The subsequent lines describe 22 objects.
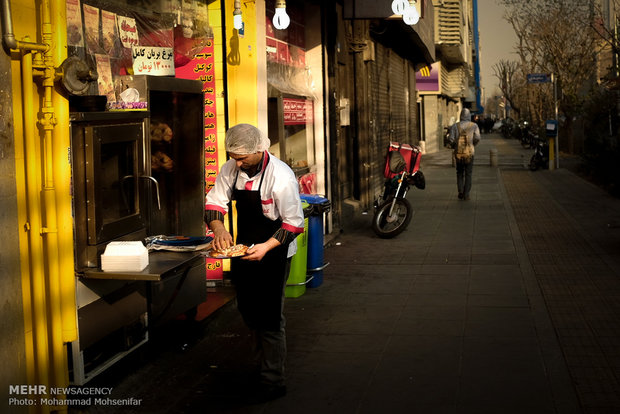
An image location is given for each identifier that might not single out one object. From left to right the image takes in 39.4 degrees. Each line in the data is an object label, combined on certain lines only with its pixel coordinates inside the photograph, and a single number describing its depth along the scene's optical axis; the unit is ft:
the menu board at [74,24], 19.38
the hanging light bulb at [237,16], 26.27
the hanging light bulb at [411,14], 39.60
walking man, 57.11
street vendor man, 17.97
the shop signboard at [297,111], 36.42
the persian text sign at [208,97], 27.45
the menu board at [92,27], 20.39
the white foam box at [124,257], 17.22
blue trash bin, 27.78
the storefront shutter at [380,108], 59.57
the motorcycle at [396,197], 41.42
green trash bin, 27.35
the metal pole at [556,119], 86.28
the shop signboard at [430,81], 135.13
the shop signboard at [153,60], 22.43
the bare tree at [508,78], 212.23
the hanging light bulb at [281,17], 31.68
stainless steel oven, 17.39
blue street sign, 83.56
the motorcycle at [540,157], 87.92
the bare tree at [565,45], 109.40
